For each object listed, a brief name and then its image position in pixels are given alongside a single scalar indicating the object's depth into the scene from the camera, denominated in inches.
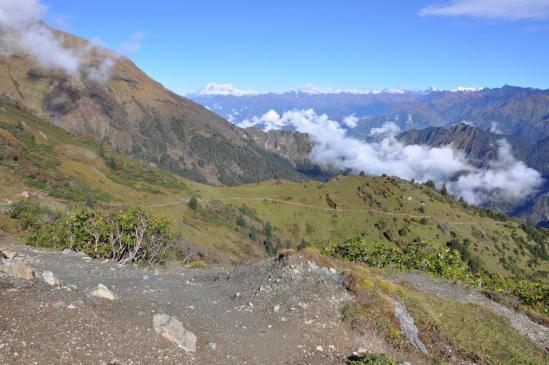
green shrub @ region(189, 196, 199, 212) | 6786.9
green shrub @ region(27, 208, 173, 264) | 1550.2
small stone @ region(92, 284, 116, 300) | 869.5
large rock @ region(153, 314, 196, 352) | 768.9
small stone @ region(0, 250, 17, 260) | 1001.2
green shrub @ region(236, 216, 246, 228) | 7317.9
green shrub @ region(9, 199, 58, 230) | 1957.4
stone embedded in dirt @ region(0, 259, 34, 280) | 842.8
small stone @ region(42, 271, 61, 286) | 852.9
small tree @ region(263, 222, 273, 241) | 7440.9
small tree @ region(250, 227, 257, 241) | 6960.6
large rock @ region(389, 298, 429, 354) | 973.8
